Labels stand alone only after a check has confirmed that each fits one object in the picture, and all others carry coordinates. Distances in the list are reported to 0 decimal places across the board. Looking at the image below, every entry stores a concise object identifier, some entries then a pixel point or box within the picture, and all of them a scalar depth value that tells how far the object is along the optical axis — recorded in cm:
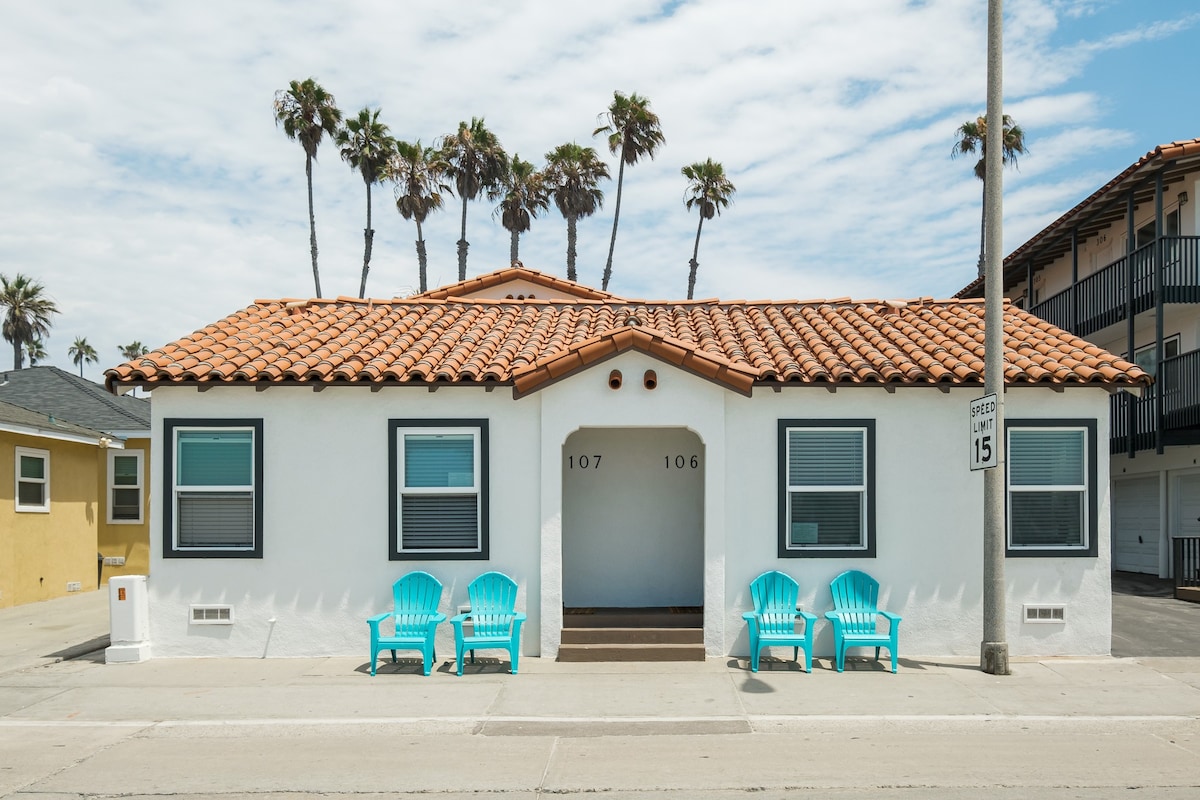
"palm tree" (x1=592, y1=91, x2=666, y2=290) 3719
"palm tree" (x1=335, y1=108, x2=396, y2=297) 3738
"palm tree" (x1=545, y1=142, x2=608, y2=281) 3884
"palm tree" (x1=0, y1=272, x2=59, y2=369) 4600
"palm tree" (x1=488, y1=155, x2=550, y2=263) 3928
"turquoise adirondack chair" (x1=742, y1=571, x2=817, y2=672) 992
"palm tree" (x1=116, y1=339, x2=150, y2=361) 7062
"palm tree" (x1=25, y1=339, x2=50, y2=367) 4947
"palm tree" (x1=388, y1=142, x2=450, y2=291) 3778
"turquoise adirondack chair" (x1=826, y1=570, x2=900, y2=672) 995
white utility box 1044
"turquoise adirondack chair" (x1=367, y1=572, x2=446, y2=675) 984
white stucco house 1056
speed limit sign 948
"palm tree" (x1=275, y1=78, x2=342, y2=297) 3575
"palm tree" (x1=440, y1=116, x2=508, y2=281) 3741
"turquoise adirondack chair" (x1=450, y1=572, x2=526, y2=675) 980
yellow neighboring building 1557
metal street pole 973
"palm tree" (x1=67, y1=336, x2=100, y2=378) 7350
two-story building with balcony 1867
